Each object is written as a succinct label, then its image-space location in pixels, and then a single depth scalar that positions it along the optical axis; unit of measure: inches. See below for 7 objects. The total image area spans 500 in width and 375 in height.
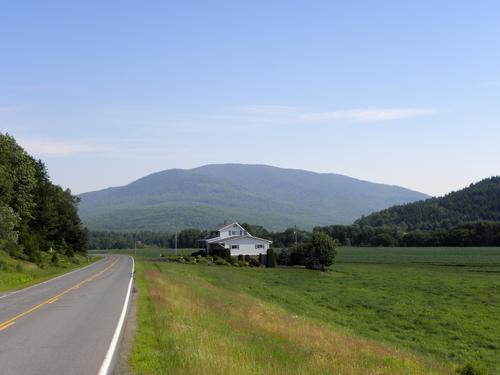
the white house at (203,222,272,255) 4237.2
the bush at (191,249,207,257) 4308.6
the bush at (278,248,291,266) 3722.0
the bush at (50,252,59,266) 2751.0
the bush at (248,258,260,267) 3713.6
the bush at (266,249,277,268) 3452.3
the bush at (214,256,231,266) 3535.4
